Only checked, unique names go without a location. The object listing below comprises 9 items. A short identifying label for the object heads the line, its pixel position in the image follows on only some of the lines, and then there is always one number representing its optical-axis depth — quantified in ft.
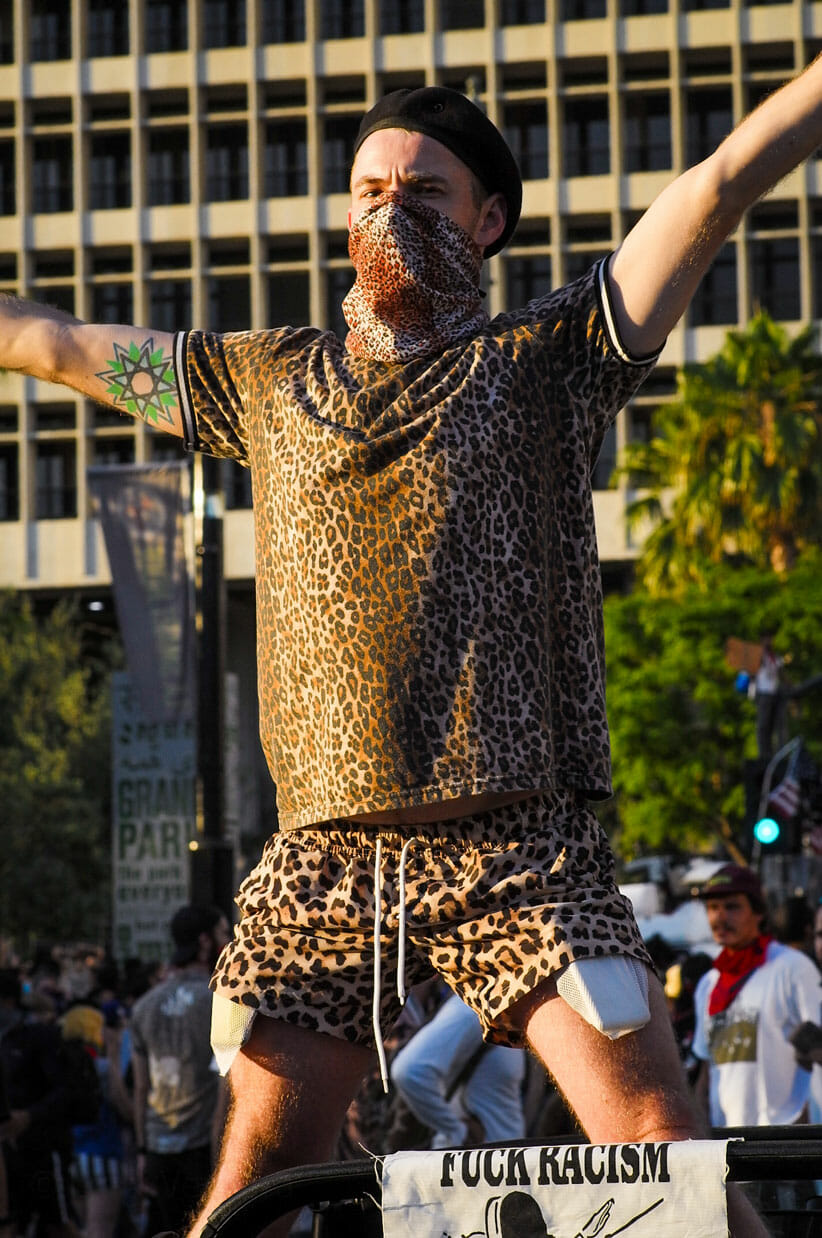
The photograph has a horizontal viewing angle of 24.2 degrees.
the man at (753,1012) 26.78
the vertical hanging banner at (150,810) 48.88
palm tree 111.55
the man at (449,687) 8.23
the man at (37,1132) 32.55
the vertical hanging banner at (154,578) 46.09
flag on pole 62.80
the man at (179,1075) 31.55
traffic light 61.77
